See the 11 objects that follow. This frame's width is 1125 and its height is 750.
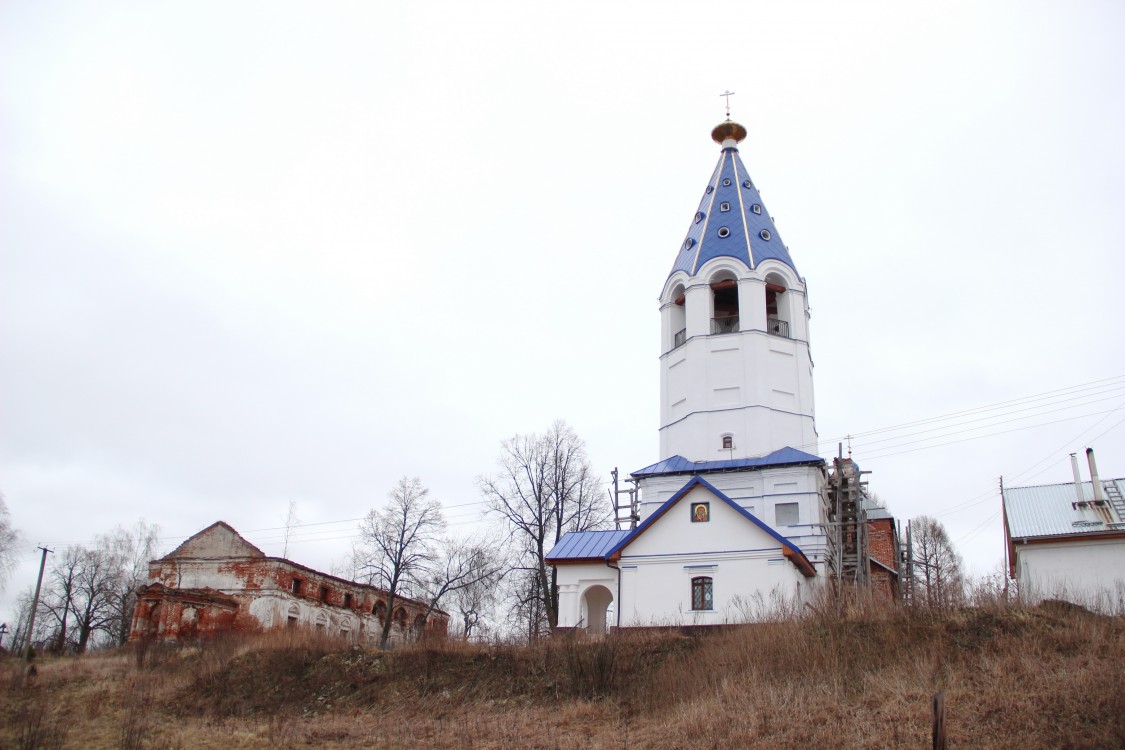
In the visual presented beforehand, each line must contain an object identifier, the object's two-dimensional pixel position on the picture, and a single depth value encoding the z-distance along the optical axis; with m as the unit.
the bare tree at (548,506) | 33.75
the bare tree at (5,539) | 34.19
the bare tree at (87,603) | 46.44
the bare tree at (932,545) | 50.75
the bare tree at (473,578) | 34.17
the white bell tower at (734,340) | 28.39
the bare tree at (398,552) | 34.62
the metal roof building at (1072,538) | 26.12
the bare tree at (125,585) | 45.31
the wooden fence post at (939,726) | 10.71
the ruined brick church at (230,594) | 34.94
